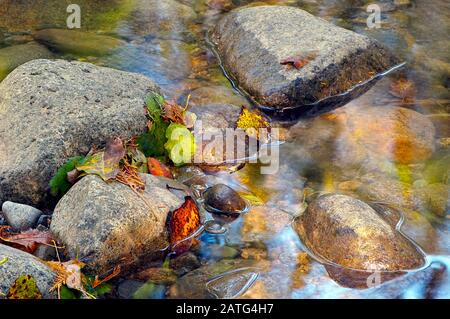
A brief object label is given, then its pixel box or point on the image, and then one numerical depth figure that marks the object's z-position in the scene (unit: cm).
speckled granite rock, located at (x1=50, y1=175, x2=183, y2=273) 408
